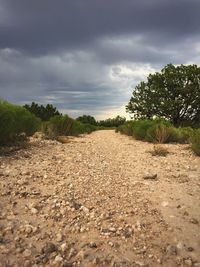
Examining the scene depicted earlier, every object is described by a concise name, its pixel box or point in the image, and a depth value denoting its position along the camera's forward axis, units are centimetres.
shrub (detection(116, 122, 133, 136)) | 1318
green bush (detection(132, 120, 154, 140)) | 994
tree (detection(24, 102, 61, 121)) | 1572
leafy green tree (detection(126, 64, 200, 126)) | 2078
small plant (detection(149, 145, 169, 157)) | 624
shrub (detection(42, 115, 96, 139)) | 878
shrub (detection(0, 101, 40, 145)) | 555
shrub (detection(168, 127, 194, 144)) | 908
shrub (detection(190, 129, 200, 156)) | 630
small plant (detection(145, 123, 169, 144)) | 879
